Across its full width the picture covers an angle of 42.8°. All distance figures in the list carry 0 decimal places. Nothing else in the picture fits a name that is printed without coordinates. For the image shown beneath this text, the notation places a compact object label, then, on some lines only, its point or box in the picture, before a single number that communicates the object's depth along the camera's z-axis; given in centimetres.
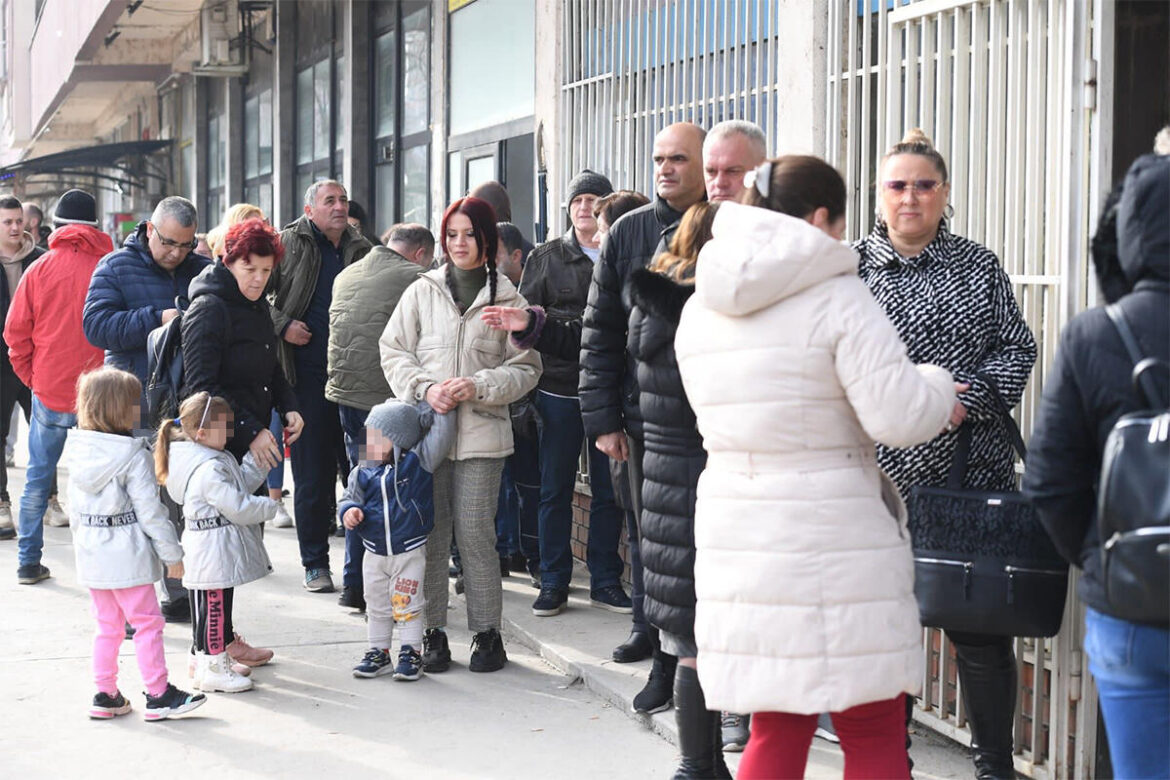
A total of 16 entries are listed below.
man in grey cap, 685
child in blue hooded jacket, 584
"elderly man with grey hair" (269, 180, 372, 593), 755
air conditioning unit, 1683
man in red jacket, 823
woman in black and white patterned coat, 434
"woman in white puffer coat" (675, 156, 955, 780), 326
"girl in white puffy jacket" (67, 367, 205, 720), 539
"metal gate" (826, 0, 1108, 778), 437
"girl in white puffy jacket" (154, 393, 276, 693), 568
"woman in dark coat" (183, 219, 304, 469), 599
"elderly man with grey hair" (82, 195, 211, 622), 695
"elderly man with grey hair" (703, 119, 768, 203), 472
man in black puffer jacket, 508
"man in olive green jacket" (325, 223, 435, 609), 698
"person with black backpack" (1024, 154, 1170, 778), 276
